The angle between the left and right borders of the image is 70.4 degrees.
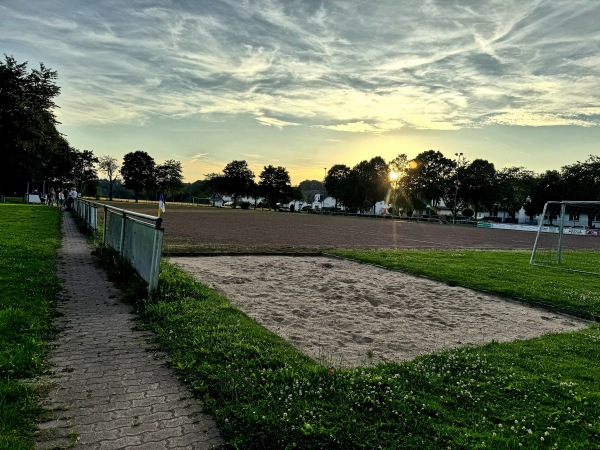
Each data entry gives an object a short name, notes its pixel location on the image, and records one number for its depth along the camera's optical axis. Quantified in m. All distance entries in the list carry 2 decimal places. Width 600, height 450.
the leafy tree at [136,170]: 119.62
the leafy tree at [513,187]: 79.69
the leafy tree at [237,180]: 120.06
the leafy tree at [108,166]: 108.75
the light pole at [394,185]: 90.57
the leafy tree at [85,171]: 101.04
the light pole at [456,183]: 68.79
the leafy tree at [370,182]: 95.25
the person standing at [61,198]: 41.22
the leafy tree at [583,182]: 70.44
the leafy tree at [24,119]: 39.44
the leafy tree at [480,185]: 79.06
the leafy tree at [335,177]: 107.36
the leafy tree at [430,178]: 83.88
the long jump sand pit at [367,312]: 5.47
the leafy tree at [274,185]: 122.44
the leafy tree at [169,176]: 123.94
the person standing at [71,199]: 35.13
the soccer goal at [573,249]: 15.44
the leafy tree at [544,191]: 73.38
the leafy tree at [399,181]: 88.75
